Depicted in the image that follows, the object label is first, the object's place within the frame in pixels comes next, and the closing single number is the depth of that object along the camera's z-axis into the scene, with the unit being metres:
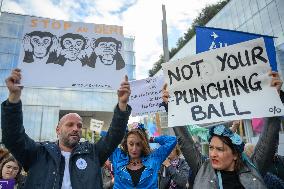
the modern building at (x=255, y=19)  13.56
